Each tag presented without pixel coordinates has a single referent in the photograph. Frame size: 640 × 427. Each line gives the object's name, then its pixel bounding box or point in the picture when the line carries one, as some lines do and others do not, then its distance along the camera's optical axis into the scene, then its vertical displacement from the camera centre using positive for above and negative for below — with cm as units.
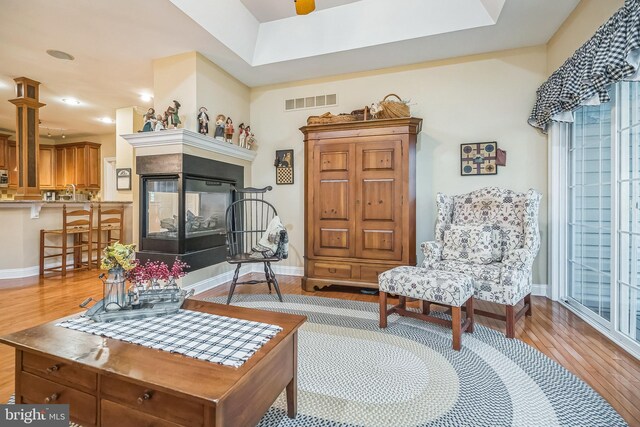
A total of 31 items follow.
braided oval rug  146 -93
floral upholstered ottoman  212 -54
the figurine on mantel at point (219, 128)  379 +99
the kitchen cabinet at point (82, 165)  723 +106
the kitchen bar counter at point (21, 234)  413 -30
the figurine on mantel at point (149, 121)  350 +99
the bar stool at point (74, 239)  433 -40
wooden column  437 +105
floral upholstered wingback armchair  235 -27
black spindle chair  404 -9
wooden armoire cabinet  338 +13
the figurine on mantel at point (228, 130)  394 +100
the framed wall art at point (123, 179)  561 +58
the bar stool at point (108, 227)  483 -24
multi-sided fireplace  342 +4
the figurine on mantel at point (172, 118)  342 +99
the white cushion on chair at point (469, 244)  280 -28
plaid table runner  116 -50
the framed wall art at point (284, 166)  436 +62
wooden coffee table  96 -56
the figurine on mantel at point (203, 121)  354 +100
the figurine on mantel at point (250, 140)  432 +98
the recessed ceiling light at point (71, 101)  520 +181
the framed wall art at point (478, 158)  355 +60
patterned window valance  183 +97
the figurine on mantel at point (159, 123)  343 +95
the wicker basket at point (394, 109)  343 +110
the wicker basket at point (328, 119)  361 +107
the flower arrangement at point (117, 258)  150 -22
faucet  716 +53
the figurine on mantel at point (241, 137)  423 +99
